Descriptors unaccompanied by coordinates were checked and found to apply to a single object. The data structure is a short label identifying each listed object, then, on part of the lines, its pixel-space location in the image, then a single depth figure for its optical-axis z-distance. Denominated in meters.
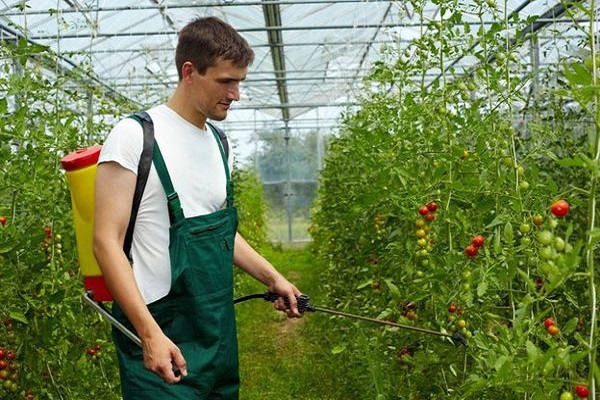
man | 2.09
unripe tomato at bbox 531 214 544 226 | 2.10
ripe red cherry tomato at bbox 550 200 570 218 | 1.53
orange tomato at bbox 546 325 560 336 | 1.98
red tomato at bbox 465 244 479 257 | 2.29
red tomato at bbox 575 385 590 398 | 1.64
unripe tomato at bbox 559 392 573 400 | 1.57
